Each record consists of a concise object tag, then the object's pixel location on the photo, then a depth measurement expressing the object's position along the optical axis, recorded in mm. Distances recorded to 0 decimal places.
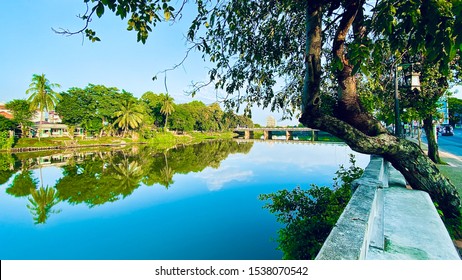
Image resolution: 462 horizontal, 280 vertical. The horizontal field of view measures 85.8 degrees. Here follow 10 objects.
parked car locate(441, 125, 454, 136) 33312
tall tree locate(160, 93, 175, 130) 53531
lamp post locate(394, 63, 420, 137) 6879
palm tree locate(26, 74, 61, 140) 35344
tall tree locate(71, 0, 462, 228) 2633
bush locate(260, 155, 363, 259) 4344
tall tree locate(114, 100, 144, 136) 43472
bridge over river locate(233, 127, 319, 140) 64038
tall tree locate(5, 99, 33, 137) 36156
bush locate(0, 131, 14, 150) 31328
